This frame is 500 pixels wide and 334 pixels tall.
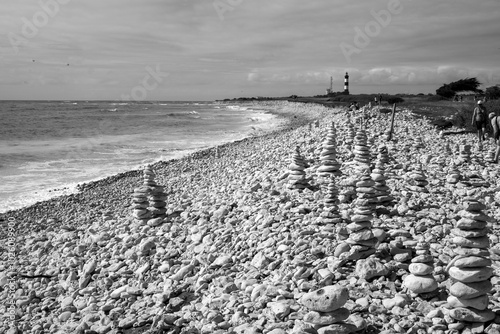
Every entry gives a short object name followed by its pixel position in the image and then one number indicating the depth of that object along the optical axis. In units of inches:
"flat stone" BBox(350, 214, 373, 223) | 252.2
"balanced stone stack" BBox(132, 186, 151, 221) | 415.9
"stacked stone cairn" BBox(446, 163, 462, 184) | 391.3
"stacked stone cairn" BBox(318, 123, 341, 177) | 447.3
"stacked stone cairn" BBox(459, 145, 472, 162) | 503.8
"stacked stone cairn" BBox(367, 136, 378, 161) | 546.7
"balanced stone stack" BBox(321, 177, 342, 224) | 298.5
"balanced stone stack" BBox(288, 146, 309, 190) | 408.5
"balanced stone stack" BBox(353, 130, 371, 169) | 486.3
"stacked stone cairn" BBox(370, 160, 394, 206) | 324.5
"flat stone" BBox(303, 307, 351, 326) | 170.1
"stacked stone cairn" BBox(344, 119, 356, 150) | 636.4
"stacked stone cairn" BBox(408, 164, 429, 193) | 370.6
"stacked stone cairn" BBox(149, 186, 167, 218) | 418.6
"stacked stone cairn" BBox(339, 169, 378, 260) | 239.6
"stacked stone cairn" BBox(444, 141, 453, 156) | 566.4
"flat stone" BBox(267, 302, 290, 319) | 199.5
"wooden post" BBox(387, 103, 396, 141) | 723.2
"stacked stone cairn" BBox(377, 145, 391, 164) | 461.7
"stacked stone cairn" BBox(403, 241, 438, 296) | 194.2
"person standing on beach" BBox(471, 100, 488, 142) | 693.0
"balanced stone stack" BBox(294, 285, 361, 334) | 167.8
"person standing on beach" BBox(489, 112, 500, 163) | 577.6
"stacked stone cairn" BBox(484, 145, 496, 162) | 520.8
